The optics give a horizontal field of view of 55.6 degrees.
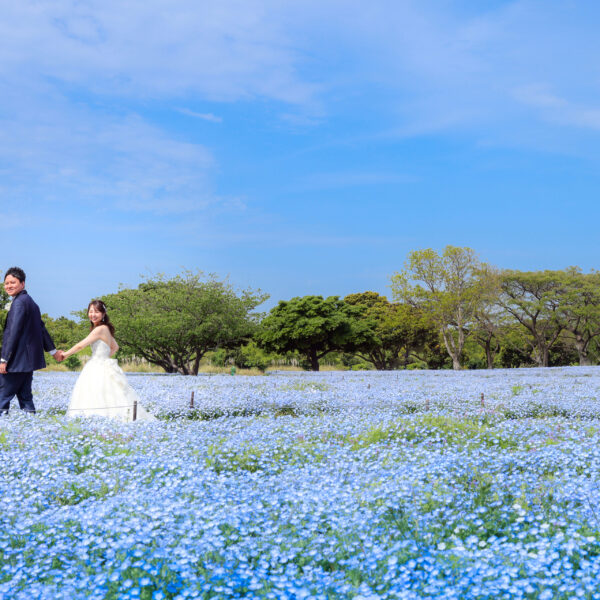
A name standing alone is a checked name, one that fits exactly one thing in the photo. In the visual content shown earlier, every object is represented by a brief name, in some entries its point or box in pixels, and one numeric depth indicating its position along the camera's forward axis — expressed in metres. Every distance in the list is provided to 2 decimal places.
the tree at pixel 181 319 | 24.62
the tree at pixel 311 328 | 38.38
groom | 9.66
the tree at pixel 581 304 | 43.62
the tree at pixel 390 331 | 42.16
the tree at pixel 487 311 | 40.69
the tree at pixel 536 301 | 45.28
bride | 10.13
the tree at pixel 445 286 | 39.66
